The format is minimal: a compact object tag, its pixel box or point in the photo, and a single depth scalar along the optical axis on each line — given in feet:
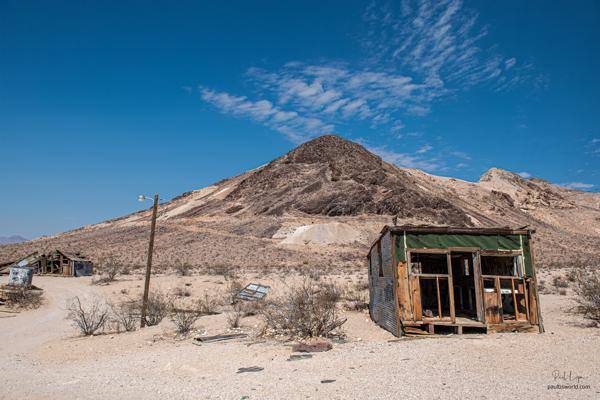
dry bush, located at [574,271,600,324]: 38.50
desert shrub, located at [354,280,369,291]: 69.51
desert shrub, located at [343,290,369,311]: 52.40
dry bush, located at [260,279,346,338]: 35.60
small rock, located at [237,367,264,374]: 26.14
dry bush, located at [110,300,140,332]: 43.01
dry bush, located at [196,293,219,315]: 52.37
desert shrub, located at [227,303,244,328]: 42.74
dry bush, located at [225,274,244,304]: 60.34
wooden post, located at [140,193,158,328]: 44.45
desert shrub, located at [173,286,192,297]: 70.13
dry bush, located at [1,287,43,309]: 63.06
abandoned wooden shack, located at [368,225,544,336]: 35.24
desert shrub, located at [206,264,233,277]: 98.69
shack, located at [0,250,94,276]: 107.45
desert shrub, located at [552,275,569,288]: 73.09
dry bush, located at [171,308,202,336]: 39.70
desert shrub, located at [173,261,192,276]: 97.58
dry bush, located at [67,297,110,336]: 41.45
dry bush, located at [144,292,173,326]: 46.37
